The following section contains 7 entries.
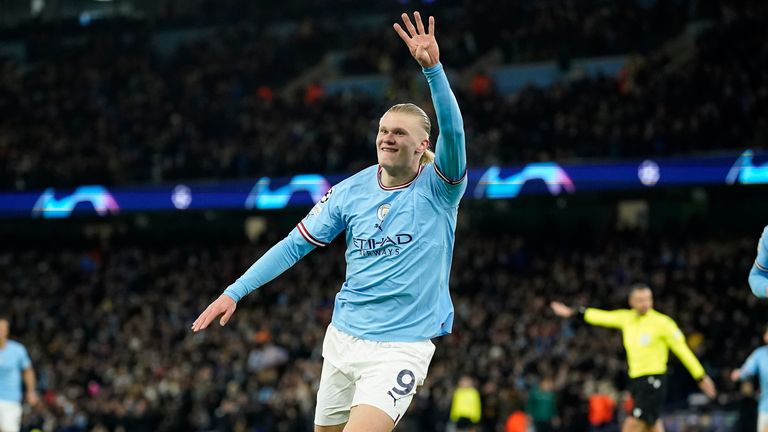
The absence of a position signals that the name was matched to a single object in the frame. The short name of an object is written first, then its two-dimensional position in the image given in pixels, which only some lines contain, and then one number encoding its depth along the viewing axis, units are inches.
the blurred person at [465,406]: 665.6
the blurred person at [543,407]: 669.3
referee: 455.8
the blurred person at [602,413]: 636.6
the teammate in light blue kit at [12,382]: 496.7
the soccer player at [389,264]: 206.1
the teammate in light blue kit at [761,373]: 460.1
